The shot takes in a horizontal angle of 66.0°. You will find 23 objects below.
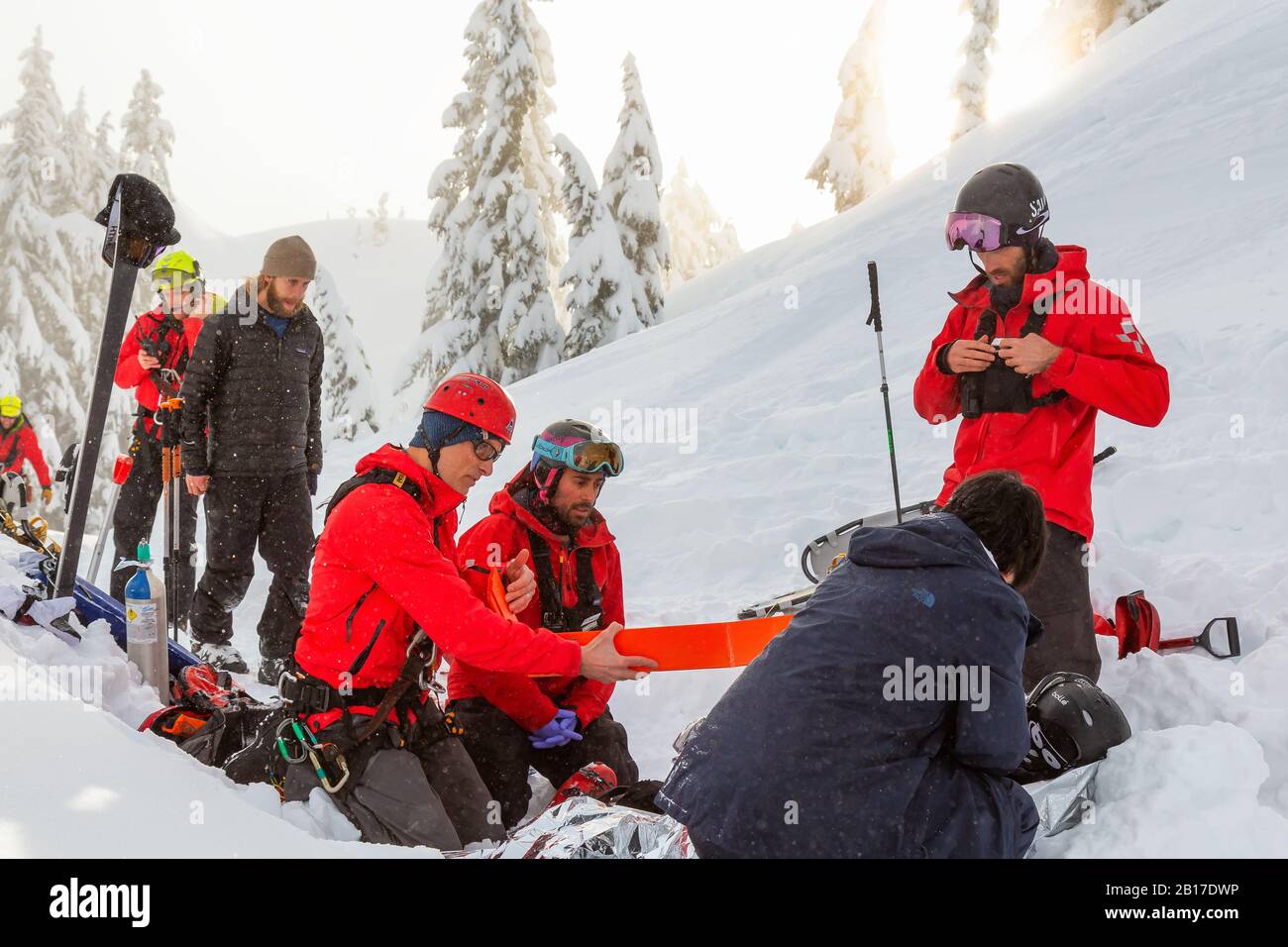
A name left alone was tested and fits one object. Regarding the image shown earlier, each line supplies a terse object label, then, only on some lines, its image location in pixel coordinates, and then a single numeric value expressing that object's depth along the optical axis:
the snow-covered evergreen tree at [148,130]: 31.16
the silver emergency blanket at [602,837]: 3.00
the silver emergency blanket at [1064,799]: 3.00
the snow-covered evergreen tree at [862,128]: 30.56
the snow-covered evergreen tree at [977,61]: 28.89
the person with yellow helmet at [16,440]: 12.22
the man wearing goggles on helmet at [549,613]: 4.29
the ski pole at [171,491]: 6.43
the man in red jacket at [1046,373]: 3.64
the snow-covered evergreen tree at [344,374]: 25.86
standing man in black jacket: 5.66
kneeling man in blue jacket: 2.40
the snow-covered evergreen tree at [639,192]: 24.36
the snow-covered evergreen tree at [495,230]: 21.59
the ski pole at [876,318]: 5.61
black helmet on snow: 3.10
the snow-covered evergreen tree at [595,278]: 22.59
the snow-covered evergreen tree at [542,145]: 23.33
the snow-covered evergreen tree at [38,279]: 24.03
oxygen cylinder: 4.47
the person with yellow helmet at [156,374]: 6.73
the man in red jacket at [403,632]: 3.45
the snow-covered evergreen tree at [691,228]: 49.28
